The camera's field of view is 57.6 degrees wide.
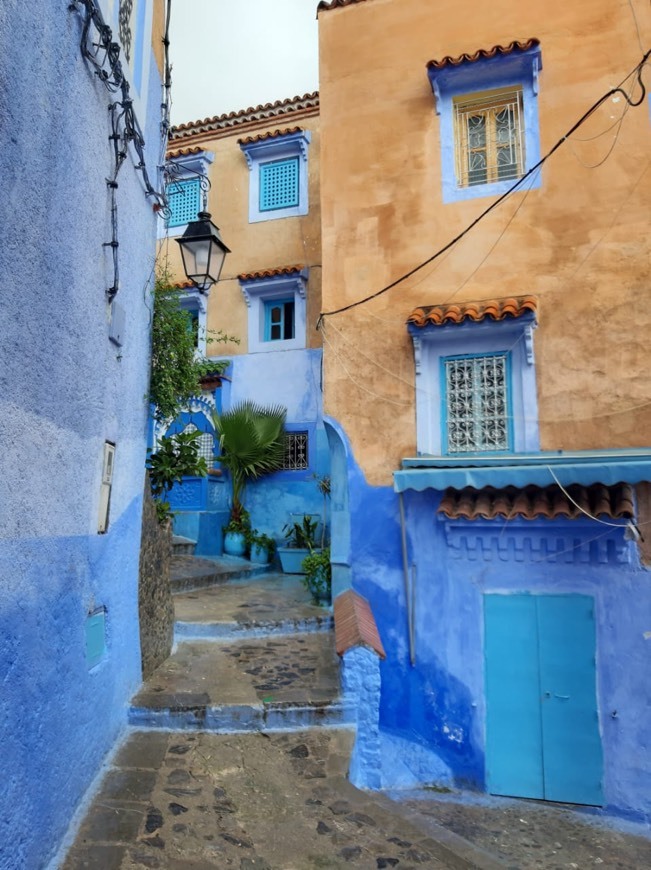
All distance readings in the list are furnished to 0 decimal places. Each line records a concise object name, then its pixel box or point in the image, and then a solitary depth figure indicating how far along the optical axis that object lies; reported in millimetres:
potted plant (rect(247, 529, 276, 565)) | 12945
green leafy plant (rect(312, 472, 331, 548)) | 13117
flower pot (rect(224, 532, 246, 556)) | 13148
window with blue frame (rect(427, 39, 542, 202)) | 8219
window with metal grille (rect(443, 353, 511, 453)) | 7992
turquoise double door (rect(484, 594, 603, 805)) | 7012
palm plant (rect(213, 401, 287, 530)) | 13289
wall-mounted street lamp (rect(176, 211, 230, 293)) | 6492
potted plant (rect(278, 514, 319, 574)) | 12492
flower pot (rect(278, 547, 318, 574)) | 12508
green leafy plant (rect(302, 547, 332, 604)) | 9141
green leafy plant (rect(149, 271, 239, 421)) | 6223
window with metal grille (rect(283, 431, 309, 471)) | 13789
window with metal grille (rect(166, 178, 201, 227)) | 15359
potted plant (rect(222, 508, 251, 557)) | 13148
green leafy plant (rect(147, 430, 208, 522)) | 6555
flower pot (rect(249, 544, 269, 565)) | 12938
